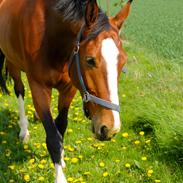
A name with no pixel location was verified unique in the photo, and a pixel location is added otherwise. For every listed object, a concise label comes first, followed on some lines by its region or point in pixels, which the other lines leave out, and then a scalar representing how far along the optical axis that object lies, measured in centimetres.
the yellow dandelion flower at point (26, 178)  378
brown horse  288
